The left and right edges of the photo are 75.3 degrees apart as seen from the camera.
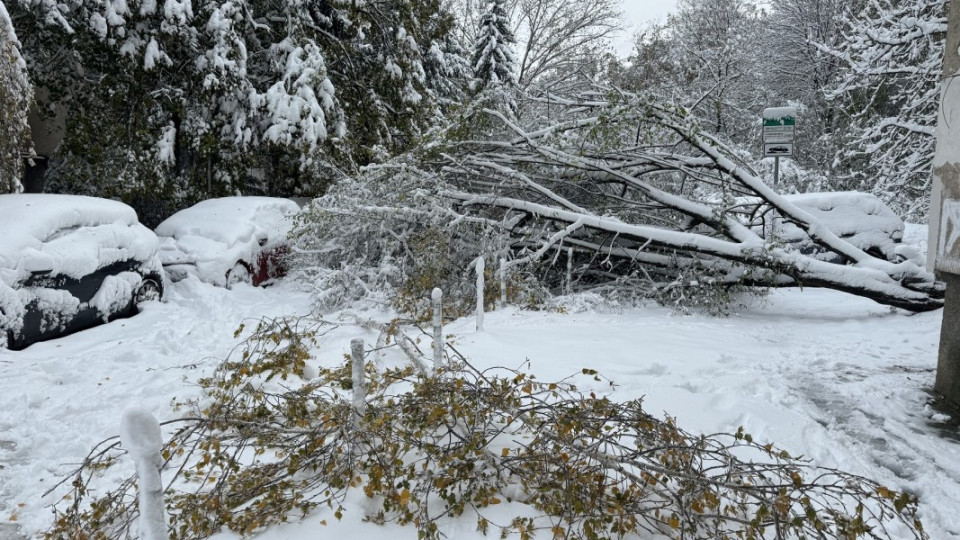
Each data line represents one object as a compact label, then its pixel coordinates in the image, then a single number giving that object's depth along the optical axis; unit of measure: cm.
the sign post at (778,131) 1004
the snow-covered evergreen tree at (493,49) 2452
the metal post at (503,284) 806
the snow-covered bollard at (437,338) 481
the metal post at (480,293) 659
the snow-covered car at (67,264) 644
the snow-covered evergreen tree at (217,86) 1256
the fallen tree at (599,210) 834
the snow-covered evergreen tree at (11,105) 912
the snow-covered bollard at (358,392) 365
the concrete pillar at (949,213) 496
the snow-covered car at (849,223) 955
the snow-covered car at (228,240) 981
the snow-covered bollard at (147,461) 218
